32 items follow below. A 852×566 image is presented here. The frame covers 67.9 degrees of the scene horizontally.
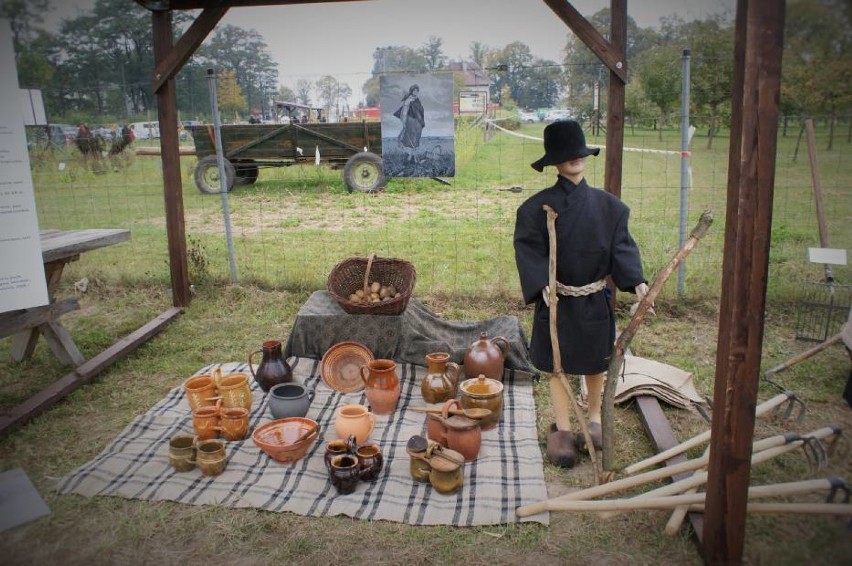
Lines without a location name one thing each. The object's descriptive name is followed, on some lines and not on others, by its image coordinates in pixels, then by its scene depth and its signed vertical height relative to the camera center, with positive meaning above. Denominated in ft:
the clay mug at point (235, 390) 12.82 -4.71
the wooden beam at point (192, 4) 16.78 +4.00
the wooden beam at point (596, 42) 15.56 +2.47
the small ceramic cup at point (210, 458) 10.91 -5.14
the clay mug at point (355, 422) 11.72 -4.94
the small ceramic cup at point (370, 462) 10.63 -5.16
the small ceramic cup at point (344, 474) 10.34 -5.19
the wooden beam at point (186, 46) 17.20 +2.98
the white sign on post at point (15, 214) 11.36 -0.97
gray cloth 15.16 -4.44
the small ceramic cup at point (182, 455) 11.04 -5.12
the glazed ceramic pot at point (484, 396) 12.22 -4.71
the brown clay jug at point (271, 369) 13.94 -4.67
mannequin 10.71 -1.90
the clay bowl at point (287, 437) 11.14 -5.05
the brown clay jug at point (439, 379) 13.47 -4.83
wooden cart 25.85 +0.14
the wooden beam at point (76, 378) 12.91 -4.99
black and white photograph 18.54 +0.71
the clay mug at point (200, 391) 12.75 -4.69
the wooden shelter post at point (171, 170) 18.15 -0.42
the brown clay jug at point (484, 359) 13.44 -4.43
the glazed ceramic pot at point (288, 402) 12.46 -4.82
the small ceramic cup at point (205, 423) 11.95 -4.96
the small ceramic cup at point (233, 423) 12.07 -5.03
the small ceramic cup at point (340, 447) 10.89 -5.04
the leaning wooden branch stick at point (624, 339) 9.03 -2.90
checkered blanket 10.03 -5.51
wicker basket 15.83 -3.16
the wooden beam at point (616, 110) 15.78 +0.83
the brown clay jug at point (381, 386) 13.16 -4.82
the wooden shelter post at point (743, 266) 6.48 -1.37
